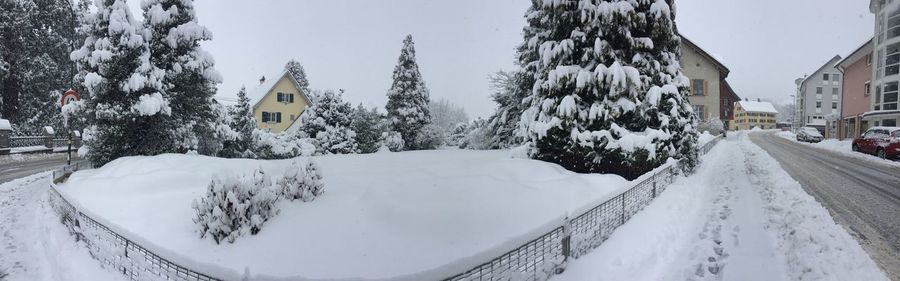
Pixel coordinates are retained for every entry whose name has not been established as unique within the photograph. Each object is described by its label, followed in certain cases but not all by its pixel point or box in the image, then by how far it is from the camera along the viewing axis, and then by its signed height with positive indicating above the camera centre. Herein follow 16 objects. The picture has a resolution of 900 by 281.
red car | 19.77 -0.63
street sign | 14.52 +0.94
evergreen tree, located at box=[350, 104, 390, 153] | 23.92 -0.13
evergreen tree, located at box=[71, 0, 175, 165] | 12.92 +1.11
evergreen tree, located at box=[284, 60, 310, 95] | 47.33 +6.23
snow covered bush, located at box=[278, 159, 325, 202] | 6.13 -0.89
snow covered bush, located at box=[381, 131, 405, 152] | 25.81 -0.95
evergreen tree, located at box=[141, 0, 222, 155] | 14.27 +2.13
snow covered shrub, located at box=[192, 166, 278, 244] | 5.05 -1.07
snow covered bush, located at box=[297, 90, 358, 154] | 22.55 +0.09
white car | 37.72 -0.50
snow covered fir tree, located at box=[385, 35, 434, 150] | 26.08 +1.53
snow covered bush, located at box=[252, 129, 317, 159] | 20.27 -1.10
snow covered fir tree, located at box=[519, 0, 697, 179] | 9.84 +0.96
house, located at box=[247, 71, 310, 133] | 40.34 +2.30
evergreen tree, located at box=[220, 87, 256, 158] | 17.95 -0.18
